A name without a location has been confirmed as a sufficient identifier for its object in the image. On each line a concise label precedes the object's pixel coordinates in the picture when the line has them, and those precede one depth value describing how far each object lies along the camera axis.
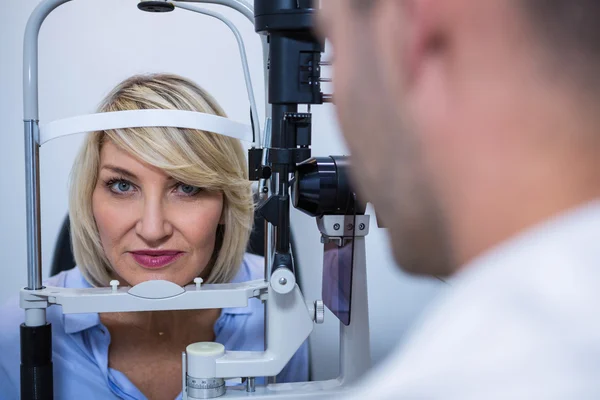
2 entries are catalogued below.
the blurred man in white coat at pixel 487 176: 0.29
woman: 1.27
